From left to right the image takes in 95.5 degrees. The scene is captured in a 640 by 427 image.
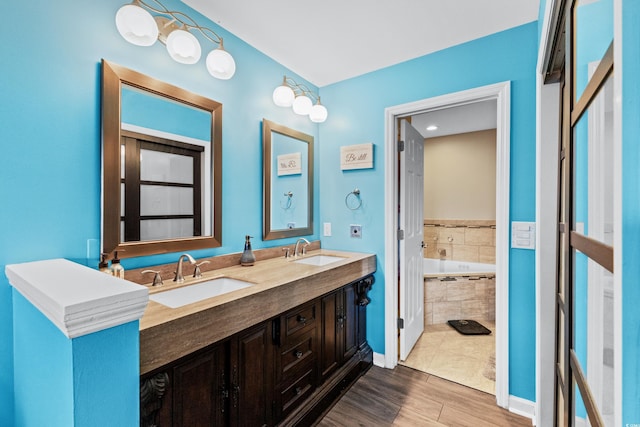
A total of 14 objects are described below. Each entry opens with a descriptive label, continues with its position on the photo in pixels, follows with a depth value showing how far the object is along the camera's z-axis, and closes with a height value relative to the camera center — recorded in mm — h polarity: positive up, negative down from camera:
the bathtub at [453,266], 3951 -764
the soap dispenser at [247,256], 1892 -288
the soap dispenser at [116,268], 1267 -249
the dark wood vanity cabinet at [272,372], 1085 -769
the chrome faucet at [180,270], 1509 -303
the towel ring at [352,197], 2494 +125
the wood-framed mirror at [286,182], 2191 +251
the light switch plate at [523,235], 1813 -140
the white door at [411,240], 2412 -245
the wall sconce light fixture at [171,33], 1257 +847
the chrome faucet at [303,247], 2363 -290
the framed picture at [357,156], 2398 +473
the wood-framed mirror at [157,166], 1349 +244
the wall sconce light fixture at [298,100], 2102 +846
